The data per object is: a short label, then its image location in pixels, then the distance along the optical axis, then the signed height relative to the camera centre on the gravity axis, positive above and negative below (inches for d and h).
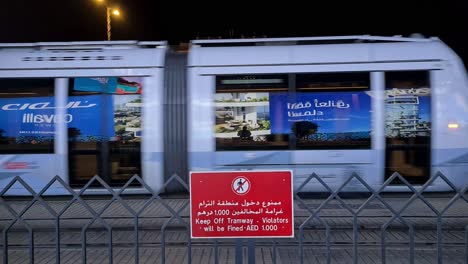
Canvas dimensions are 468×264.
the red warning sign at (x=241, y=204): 183.0 -24.2
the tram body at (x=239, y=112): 426.6 +18.1
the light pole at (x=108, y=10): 747.0 +185.4
